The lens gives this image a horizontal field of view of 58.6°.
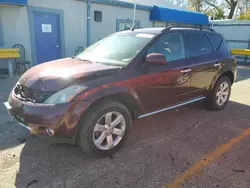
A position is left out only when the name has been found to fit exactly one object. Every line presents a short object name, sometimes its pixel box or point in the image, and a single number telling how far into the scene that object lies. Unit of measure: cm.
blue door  841
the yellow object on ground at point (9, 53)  714
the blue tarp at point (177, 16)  1177
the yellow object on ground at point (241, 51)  1302
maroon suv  265
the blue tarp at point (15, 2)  693
